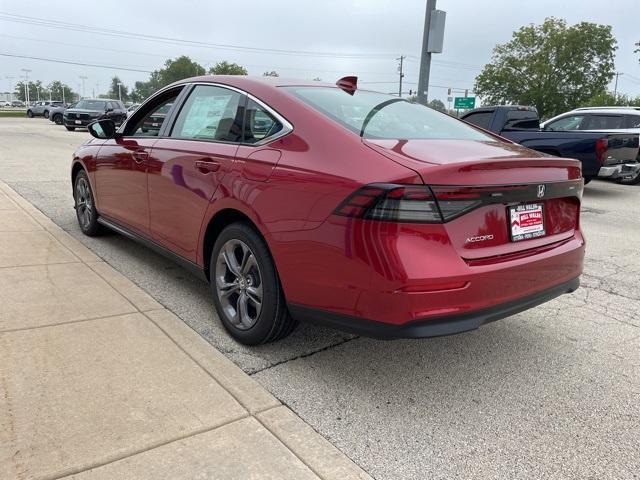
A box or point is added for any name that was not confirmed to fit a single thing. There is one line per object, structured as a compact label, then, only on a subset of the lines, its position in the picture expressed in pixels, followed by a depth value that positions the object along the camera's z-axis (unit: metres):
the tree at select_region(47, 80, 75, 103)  161.59
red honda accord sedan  2.44
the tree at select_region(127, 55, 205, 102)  99.69
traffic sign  31.69
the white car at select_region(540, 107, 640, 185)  12.20
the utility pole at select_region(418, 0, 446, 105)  11.26
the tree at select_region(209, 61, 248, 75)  91.41
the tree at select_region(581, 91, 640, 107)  49.50
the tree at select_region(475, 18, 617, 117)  49.94
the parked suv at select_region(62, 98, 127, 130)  27.94
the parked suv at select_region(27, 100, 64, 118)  50.16
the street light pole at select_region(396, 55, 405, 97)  77.32
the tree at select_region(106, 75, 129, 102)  158.81
